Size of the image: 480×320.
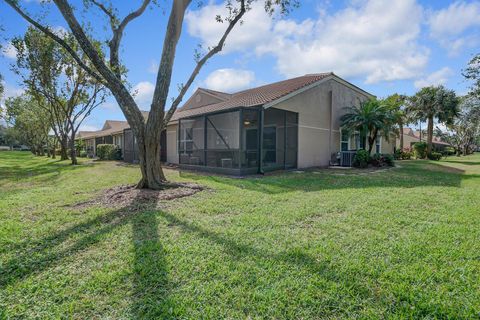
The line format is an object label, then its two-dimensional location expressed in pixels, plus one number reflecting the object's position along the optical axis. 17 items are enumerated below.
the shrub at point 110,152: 23.03
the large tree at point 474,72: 14.72
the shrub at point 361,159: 14.61
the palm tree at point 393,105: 14.97
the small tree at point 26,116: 28.89
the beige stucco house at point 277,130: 11.91
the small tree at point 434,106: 23.52
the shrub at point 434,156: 25.69
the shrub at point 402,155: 26.23
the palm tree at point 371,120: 14.49
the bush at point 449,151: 39.64
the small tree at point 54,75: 16.44
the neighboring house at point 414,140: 49.98
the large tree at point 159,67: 6.60
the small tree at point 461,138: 41.29
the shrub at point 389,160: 15.44
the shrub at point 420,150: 26.43
